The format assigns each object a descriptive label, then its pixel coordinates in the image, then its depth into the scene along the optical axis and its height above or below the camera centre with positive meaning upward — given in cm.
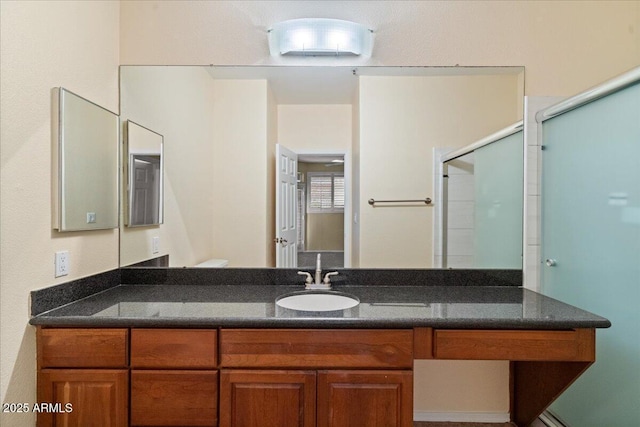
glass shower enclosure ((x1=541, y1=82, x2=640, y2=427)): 147 -10
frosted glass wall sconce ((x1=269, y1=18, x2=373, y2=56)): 187 +88
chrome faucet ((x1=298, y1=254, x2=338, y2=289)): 186 -34
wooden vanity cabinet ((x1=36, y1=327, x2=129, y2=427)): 138 -60
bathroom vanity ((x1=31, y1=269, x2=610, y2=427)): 138 -57
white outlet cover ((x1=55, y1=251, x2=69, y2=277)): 147 -20
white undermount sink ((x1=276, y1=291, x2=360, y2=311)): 169 -40
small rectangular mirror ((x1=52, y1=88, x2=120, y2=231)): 145 +20
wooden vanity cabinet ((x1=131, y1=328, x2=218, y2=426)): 139 -61
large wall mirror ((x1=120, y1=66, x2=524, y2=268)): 196 +33
